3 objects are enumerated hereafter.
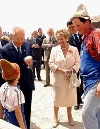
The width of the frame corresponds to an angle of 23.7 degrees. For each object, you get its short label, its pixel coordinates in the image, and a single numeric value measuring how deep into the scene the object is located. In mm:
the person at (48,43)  7829
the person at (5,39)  6332
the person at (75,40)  5375
